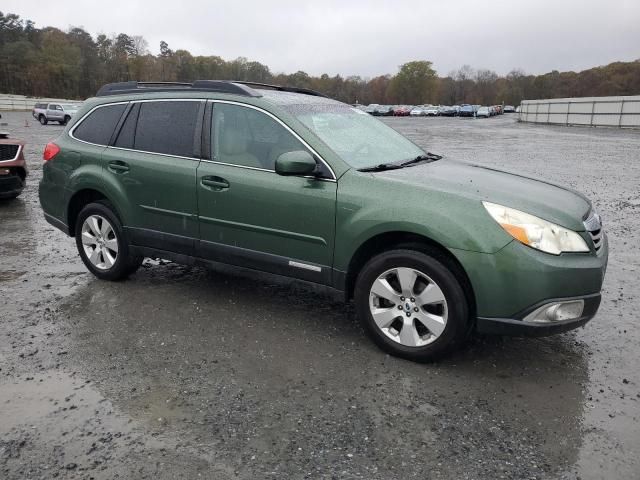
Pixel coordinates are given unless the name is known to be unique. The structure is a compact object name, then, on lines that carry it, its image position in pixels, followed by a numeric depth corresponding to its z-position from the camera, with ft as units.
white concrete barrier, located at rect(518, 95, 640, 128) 120.88
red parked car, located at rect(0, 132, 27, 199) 29.55
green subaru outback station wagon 11.27
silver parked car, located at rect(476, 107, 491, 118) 240.32
